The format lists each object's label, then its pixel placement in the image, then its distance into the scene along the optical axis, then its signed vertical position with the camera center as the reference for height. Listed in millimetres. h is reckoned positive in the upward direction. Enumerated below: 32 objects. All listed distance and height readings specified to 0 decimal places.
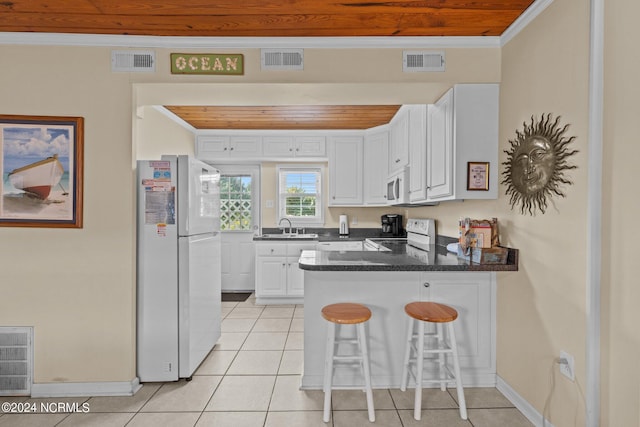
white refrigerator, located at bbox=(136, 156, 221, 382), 2332 -443
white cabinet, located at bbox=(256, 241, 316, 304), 4230 -799
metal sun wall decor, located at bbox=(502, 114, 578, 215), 1726 +298
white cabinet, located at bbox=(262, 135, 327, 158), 4496 +931
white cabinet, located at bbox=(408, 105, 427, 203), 2811 +563
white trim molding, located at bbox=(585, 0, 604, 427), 1474 +53
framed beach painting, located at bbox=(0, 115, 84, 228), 2188 +258
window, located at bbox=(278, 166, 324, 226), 4871 +276
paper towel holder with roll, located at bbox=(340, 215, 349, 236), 4686 -223
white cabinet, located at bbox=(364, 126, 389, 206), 4234 +645
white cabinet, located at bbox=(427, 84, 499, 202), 2248 +567
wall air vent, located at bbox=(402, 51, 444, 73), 2246 +1084
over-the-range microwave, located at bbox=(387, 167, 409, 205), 3297 +272
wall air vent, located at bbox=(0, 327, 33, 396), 2188 -1079
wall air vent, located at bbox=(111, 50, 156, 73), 2229 +1055
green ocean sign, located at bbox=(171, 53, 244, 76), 2236 +1049
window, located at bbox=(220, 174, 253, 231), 4984 +187
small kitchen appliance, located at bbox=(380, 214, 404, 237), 4379 -189
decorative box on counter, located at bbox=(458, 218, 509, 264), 2160 -213
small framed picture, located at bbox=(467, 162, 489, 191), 2250 +267
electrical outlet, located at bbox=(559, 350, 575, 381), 1638 -807
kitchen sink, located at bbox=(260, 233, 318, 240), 4270 -361
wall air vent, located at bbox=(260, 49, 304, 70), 2242 +1090
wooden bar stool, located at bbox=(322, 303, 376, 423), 1894 -862
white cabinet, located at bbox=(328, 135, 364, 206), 4492 +621
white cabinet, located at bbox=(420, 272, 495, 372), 2270 -696
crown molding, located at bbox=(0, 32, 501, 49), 2205 +1195
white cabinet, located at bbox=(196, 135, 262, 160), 4434 +899
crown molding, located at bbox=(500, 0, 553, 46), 1828 +1216
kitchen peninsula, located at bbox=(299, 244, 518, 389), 2256 -693
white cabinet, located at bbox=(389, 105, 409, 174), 3322 +824
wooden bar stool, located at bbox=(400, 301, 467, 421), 1896 -855
